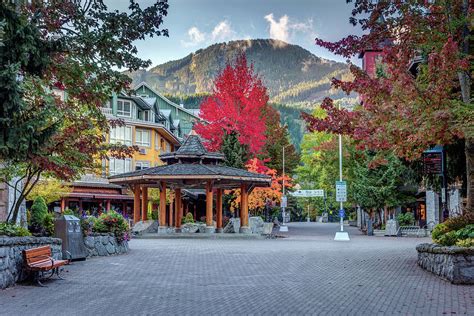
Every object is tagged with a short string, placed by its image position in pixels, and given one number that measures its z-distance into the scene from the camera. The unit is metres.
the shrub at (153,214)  51.11
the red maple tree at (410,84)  13.32
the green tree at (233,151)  40.44
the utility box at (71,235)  16.61
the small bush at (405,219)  42.34
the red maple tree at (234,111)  40.59
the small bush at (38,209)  21.24
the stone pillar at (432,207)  41.07
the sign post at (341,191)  32.22
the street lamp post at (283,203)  44.56
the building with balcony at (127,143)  50.09
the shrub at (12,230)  13.05
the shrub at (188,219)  41.70
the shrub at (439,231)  15.03
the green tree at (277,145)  54.75
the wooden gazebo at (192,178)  31.16
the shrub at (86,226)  18.44
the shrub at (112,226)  20.09
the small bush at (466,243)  12.58
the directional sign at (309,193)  45.99
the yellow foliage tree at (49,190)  35.88
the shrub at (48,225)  17.46
